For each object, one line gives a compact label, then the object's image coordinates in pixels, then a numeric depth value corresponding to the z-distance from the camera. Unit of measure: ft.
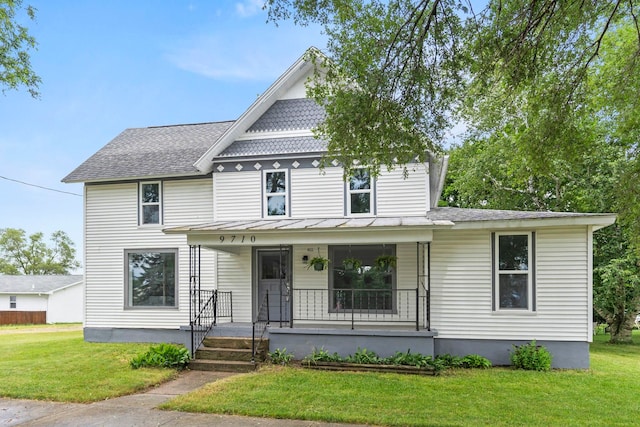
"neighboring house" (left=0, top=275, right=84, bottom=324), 115.24
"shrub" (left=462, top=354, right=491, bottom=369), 31.68
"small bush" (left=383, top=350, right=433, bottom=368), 29.67
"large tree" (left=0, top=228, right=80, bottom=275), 186.29
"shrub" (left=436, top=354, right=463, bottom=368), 31.71
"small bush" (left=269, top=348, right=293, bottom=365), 31.76
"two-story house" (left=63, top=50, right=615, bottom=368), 32.22
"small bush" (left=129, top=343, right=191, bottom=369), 30.83
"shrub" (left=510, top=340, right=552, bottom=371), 30.83
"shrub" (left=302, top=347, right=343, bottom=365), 30.96
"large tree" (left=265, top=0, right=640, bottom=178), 20.04
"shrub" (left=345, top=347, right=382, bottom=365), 30.30
